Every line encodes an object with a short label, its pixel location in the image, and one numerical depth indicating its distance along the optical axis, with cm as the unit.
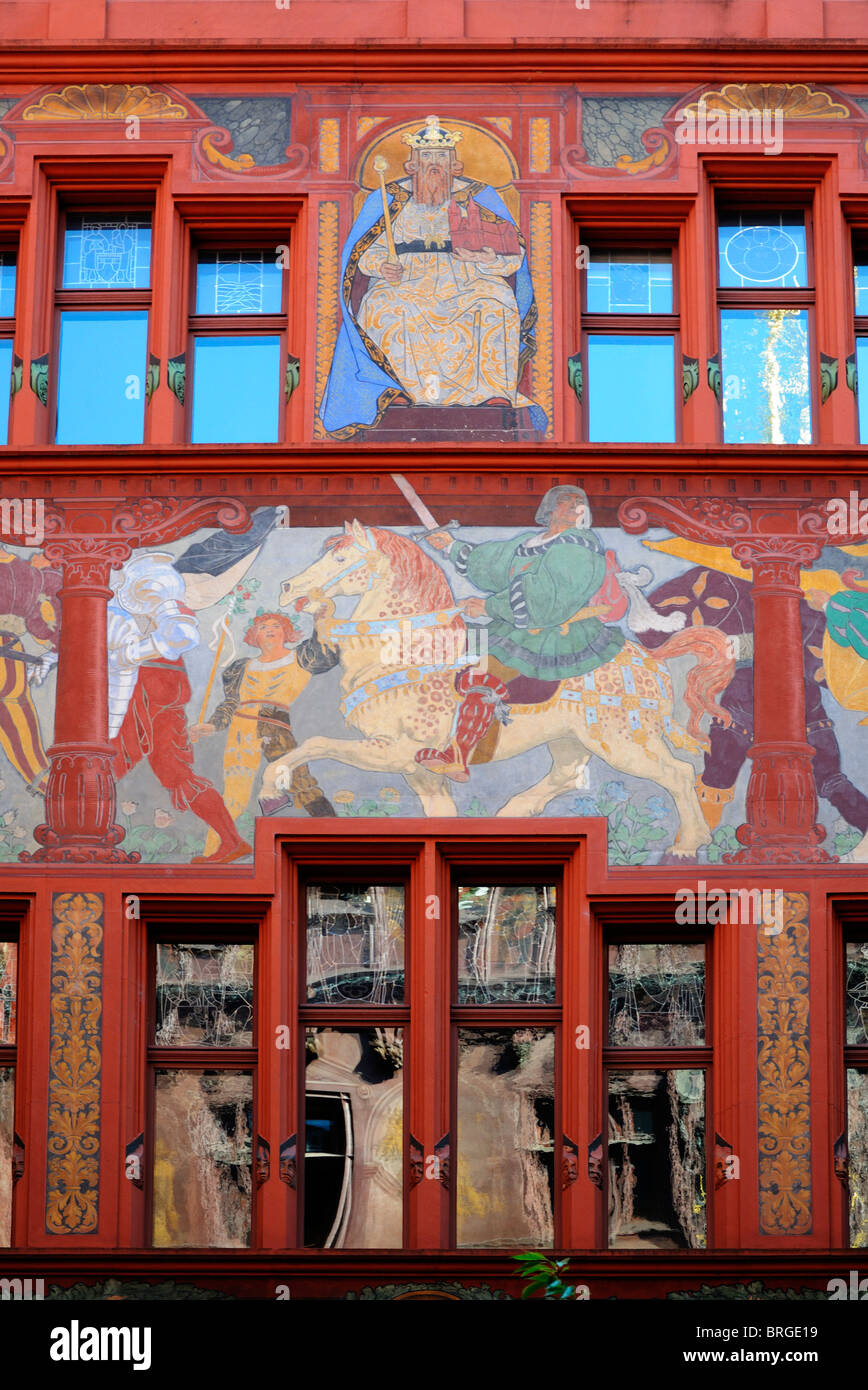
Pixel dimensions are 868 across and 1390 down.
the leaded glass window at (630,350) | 1377
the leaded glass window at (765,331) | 1380
